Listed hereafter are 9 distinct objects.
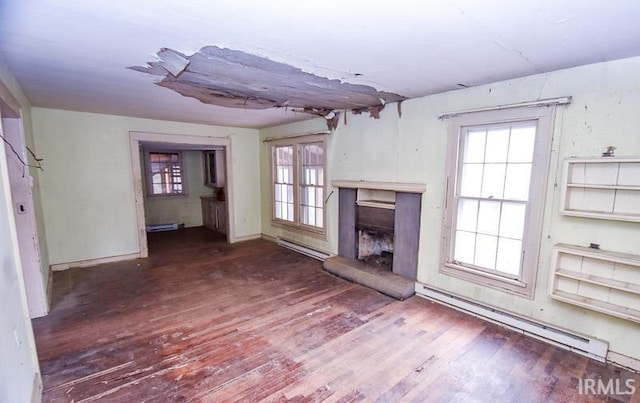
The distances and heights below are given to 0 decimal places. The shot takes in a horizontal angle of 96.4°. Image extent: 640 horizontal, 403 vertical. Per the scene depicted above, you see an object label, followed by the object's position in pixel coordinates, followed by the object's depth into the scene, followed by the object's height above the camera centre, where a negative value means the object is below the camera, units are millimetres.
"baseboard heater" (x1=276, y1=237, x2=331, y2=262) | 4930 -1520
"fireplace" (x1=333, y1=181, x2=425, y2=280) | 3617 -784
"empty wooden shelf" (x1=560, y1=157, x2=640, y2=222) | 2156 -158
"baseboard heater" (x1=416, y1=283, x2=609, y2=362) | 2382 -1497
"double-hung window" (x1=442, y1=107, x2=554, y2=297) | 2639 -279
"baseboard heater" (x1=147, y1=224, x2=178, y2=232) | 7096 -1532
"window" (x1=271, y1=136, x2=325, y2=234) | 4977 -283
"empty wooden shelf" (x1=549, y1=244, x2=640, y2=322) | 2180 -892
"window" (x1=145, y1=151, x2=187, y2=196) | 7137 -195
